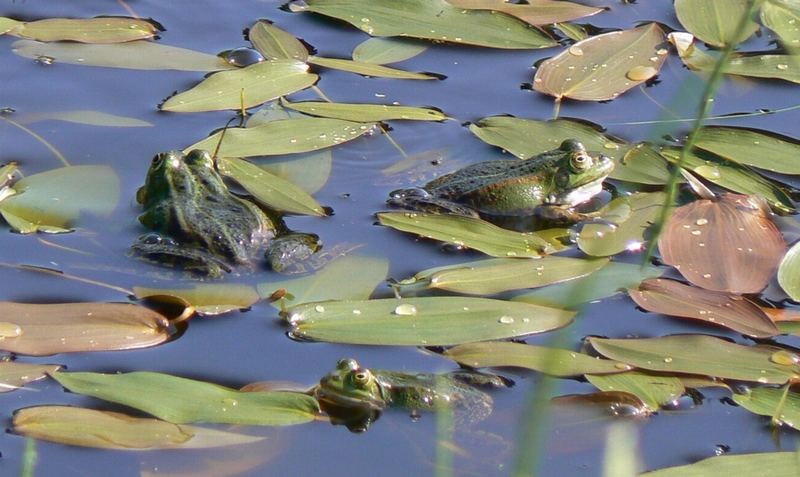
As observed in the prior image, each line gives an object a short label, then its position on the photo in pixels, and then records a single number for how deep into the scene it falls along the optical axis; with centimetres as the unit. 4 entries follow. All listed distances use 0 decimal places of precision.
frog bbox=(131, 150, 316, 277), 675
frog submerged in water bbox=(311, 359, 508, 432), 568
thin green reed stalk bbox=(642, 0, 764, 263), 345
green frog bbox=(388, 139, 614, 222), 748
